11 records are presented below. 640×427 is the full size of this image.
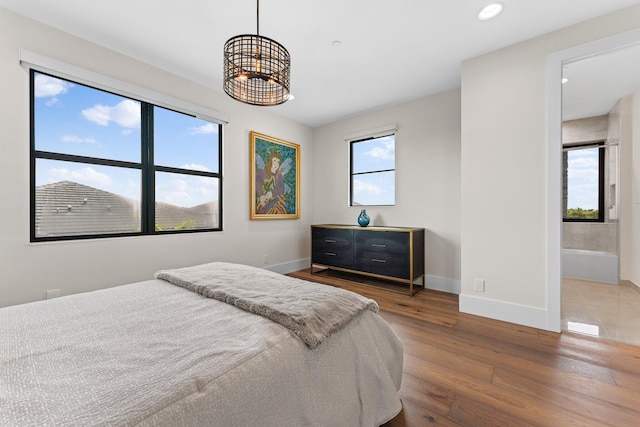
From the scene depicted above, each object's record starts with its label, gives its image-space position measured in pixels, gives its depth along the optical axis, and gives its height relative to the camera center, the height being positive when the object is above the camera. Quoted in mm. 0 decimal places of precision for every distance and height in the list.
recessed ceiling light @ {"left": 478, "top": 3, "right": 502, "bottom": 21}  1970 +1553
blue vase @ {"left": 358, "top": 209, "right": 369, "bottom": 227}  3863 -100
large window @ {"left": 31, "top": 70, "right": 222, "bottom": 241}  2250 +475
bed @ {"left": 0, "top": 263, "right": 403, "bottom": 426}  646 -459
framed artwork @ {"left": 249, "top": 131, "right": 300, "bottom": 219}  3820 +541
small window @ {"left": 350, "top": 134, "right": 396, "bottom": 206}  3945 +645
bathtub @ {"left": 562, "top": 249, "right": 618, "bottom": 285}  2717 -563
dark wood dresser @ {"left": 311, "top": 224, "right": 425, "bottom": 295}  3289 -541
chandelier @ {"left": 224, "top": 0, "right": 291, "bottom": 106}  1516 +903
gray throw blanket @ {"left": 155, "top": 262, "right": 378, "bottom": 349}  1045 -411
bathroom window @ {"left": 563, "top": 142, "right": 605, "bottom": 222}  2604 +288
